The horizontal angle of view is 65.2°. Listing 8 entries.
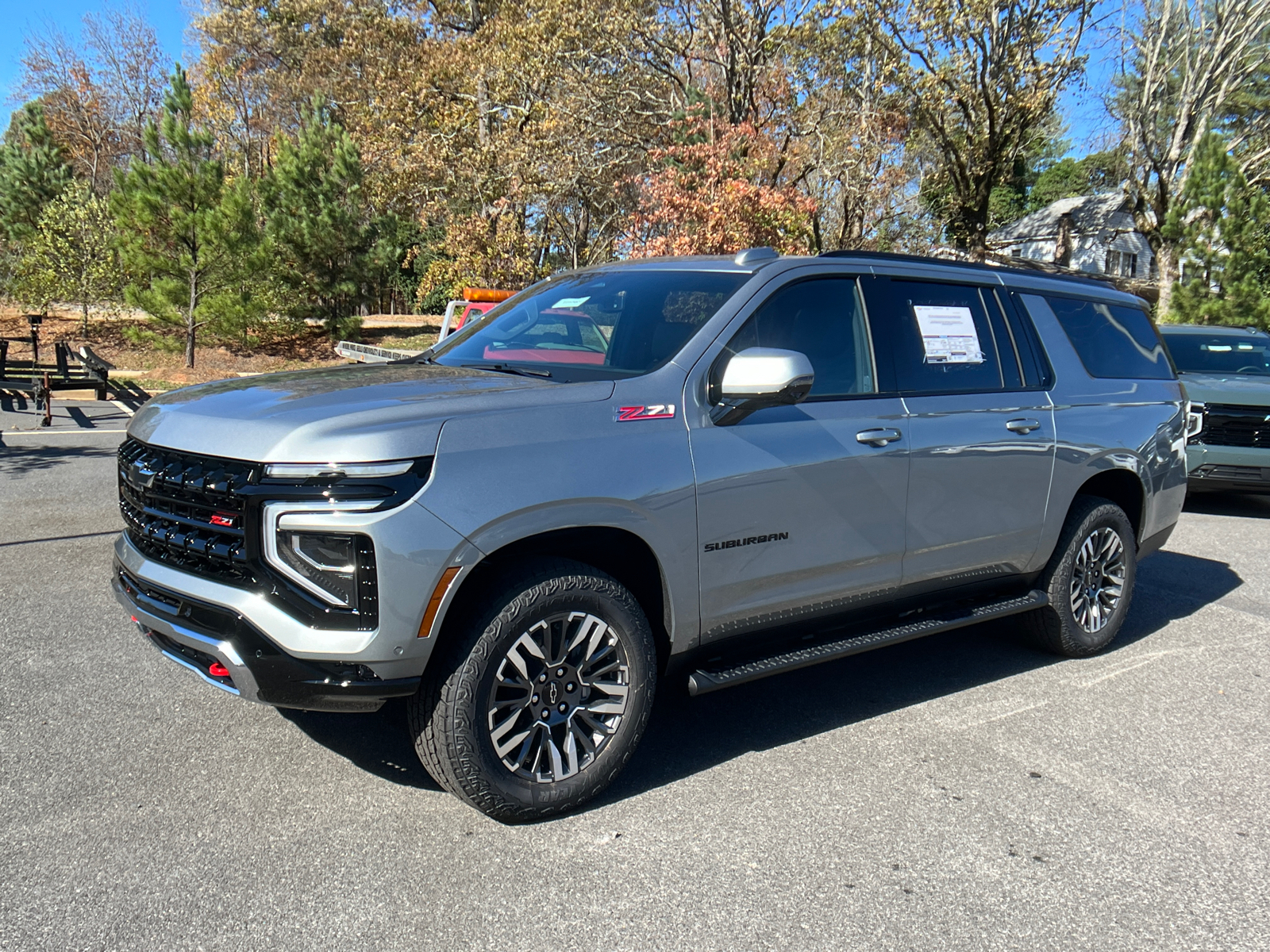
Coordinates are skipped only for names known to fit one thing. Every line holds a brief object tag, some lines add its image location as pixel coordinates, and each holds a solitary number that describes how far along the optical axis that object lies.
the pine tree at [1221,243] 19.73
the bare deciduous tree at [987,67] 19.95
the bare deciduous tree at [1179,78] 26.97
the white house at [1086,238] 50.41
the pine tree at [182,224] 21.66
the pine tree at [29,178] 29.03
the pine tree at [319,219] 26.27
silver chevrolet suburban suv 2.97
